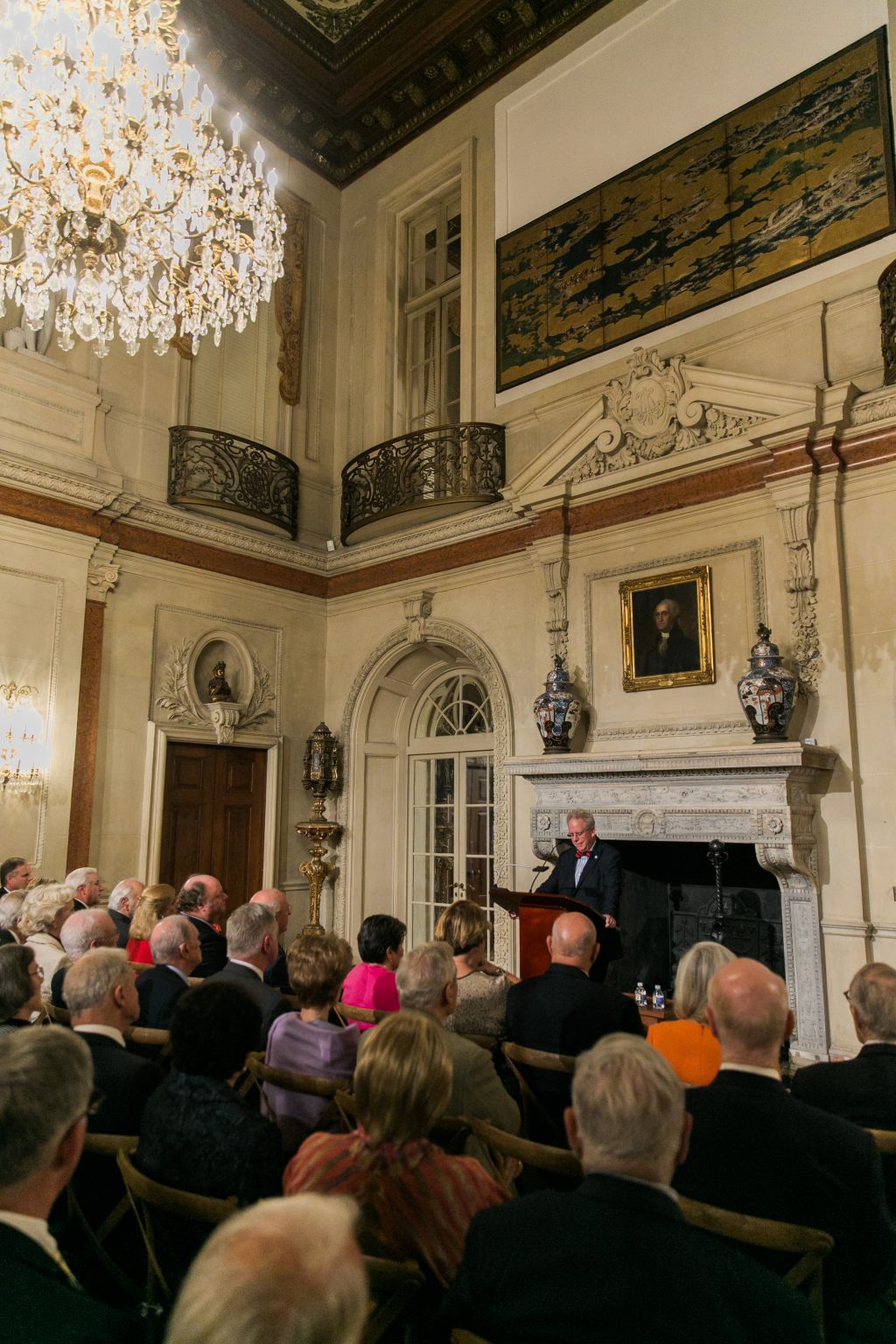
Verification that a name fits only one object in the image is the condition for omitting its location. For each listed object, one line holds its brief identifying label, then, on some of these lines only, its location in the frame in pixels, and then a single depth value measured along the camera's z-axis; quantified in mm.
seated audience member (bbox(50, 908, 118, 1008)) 3555
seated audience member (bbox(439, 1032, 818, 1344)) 1275
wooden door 8062
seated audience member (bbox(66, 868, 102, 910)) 5348
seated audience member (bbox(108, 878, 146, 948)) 5105
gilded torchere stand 8820
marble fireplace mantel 5414
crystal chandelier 4629
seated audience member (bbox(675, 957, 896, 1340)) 1791
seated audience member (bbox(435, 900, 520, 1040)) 3295
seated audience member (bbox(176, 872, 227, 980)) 4375
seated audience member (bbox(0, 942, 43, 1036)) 2807
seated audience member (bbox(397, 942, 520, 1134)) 2441
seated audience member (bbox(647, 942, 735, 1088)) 2576
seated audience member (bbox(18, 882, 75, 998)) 4352
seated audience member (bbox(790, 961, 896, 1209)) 2236
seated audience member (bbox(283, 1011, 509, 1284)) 1699
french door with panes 8633
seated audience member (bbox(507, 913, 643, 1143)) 2879
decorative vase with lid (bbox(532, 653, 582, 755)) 6742
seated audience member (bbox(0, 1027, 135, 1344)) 1289
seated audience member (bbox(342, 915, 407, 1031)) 3422
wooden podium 4617
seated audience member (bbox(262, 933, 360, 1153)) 2646
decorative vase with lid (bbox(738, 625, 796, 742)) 5562
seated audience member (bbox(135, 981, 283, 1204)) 1910
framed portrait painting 6387
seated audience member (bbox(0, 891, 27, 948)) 4645
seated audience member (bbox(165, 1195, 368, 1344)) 860
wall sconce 6734
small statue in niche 8320
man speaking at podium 5562
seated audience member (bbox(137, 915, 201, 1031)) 3365
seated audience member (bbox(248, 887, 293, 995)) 4242
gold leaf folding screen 6109
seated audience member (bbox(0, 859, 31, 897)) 5883
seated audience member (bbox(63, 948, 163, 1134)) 2344
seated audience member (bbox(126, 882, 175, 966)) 4438
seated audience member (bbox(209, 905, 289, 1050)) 3424
